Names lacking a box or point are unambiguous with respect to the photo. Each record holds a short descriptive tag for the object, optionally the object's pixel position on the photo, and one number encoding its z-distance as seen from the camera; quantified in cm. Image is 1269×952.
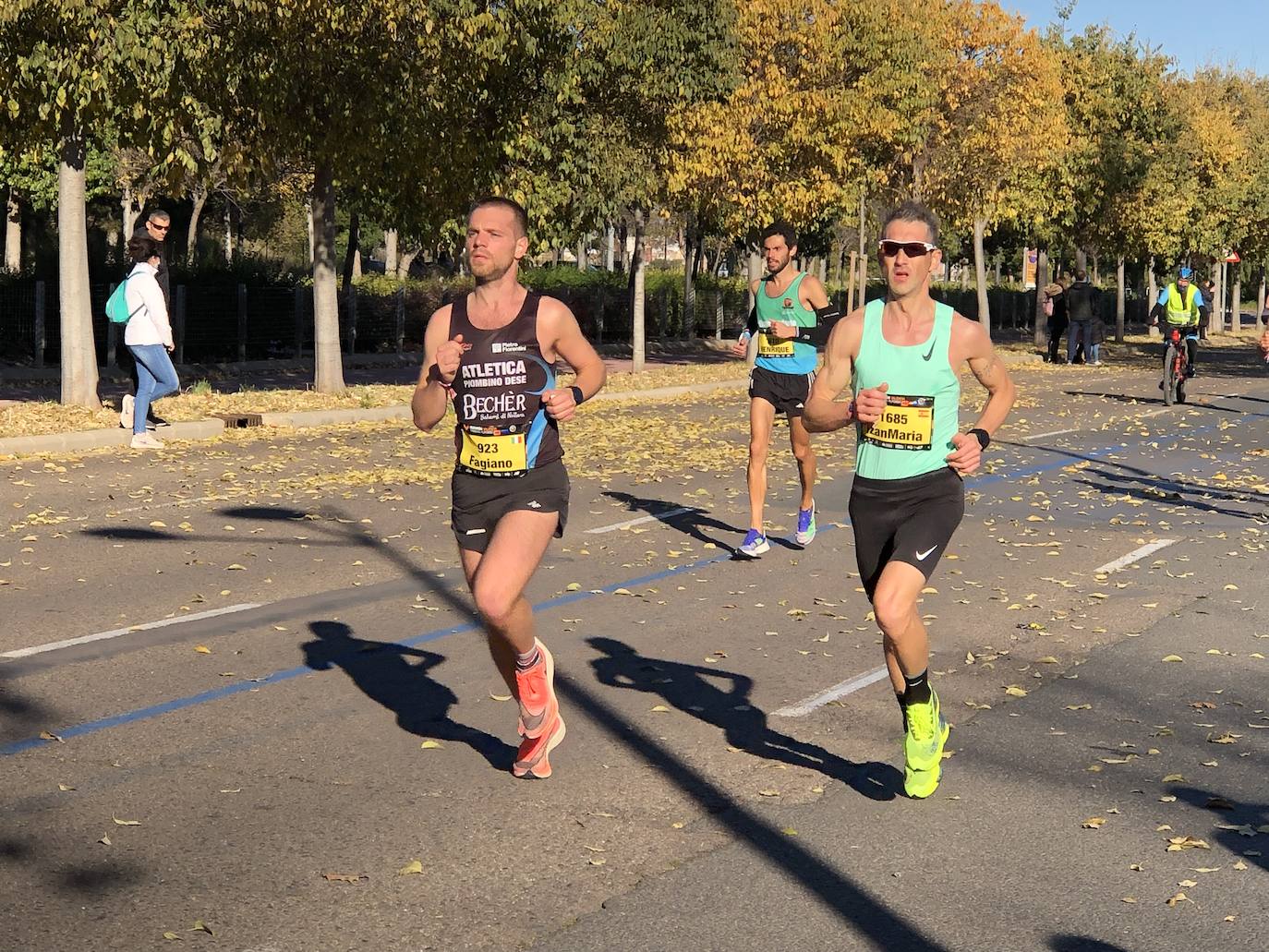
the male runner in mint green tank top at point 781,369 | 1096
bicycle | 2578
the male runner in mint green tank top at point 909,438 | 575
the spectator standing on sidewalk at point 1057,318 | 4025
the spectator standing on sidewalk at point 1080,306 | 3700
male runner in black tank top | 591
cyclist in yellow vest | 2545
